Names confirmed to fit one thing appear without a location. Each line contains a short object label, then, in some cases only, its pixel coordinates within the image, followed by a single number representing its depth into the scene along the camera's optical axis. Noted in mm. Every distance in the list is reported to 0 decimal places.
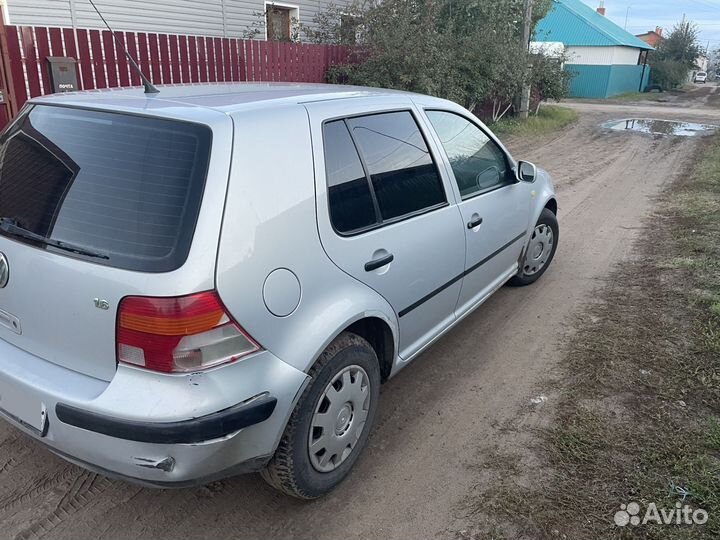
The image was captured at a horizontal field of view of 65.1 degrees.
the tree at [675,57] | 43462
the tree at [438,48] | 11383
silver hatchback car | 2041
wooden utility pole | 16234
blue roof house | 38000
